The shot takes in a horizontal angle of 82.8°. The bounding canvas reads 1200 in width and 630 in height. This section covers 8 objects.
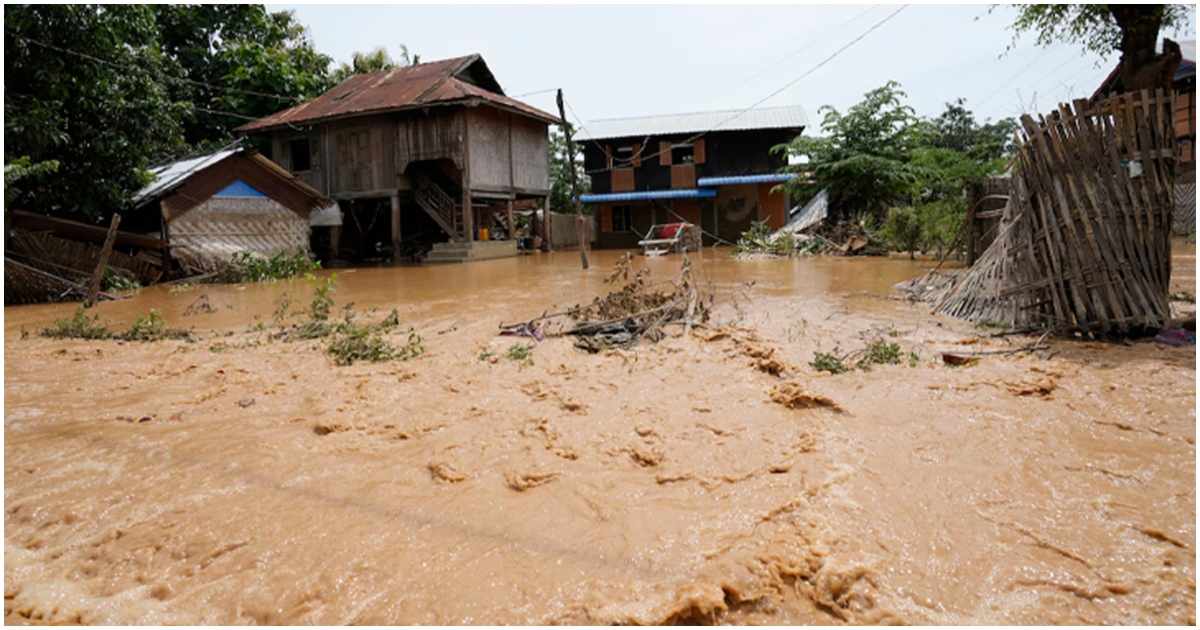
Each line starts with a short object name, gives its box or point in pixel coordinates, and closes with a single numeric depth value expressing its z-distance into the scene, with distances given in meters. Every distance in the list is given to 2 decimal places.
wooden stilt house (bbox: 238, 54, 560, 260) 20.47
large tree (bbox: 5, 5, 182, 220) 11.58
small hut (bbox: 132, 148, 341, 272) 15.56
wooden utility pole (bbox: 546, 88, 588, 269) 15.90
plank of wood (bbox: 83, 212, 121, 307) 10.29
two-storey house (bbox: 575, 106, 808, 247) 29.50
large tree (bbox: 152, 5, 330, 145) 24.33
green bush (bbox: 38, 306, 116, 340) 7.57
